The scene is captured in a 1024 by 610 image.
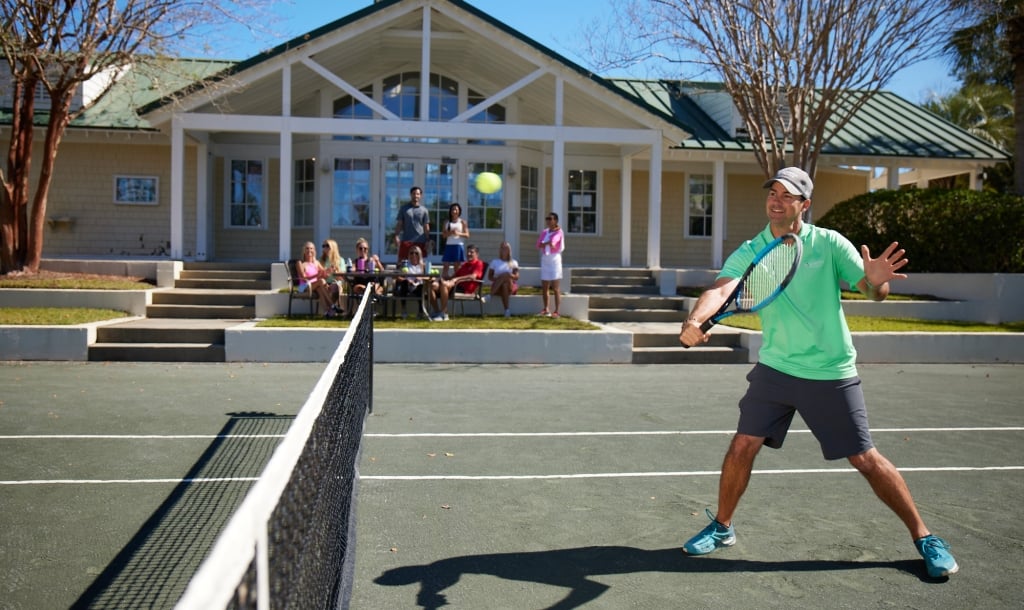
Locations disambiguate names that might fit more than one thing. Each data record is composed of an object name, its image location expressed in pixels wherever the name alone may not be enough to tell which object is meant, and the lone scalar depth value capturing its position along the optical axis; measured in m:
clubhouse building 20.30
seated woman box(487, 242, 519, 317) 17.31
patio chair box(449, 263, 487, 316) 17.07
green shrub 20.27
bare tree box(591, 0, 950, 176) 20.16
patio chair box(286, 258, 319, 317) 16.89
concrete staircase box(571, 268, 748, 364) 15.45
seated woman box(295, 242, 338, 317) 16.69
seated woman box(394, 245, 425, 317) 16.78
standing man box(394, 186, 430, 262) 17.70
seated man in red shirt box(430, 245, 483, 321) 16.55
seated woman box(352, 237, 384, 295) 16.74
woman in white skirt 16.83
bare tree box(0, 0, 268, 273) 18.17
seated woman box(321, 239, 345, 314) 16.73
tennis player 4.96
